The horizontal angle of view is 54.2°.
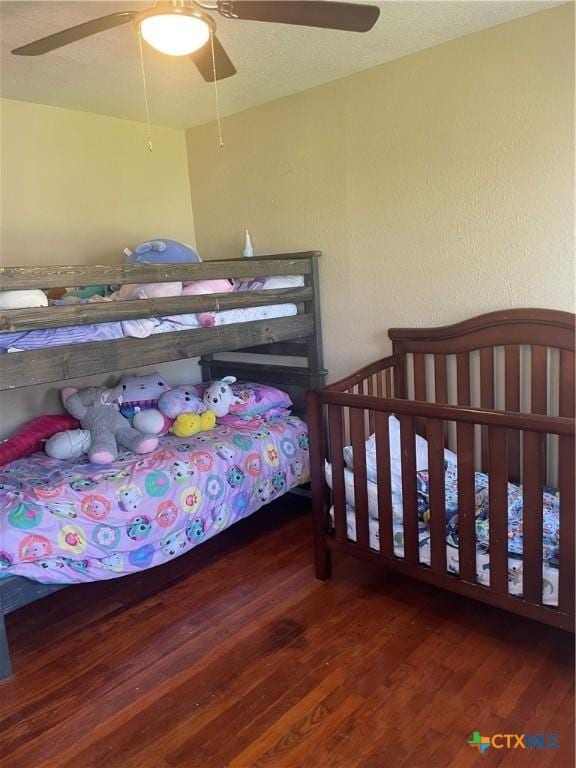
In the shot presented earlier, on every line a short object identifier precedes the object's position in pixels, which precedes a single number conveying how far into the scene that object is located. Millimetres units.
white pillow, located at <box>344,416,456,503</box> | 2234
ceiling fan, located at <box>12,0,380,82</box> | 1428
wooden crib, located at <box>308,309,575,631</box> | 1690
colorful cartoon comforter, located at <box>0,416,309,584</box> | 1957
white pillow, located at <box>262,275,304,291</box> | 2750
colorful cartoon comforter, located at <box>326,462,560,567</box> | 1896
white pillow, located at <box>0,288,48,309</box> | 1813
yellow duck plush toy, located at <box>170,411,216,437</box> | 2637
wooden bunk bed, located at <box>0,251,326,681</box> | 1852
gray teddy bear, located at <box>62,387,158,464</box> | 2361
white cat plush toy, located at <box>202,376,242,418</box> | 2873
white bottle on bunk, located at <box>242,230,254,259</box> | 3125
